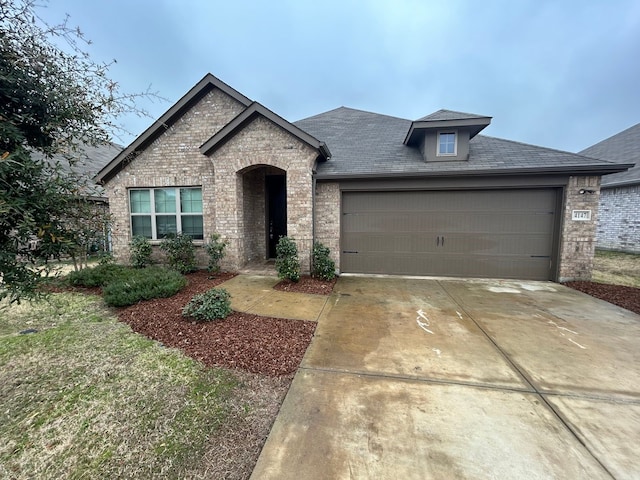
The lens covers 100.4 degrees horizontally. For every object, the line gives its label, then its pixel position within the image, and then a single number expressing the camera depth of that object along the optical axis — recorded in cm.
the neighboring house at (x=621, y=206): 1158
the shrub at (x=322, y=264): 675
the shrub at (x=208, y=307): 412
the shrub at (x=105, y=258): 715
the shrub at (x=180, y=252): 732
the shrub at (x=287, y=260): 635
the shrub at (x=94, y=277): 625
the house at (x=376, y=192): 664
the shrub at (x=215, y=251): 723
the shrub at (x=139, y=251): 763
